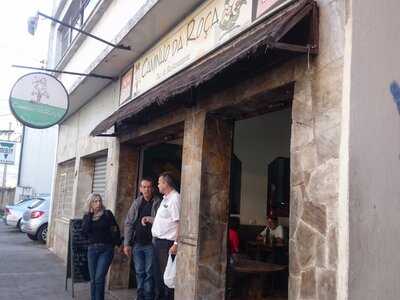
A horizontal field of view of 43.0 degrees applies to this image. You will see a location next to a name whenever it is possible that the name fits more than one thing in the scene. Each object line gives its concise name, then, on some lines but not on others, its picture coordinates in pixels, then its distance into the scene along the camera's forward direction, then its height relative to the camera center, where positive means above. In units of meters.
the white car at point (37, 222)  16.97 -0.74
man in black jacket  6.89 -0.43
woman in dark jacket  6.95 -0.49
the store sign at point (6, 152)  24.31 +2.25
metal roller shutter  11.20 +0.66
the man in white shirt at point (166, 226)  6.41 -0.24
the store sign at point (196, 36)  5.17 +2.12
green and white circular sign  9.78 +1.97
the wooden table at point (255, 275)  6.74 -0.86
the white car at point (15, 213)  19.77 -0.53
